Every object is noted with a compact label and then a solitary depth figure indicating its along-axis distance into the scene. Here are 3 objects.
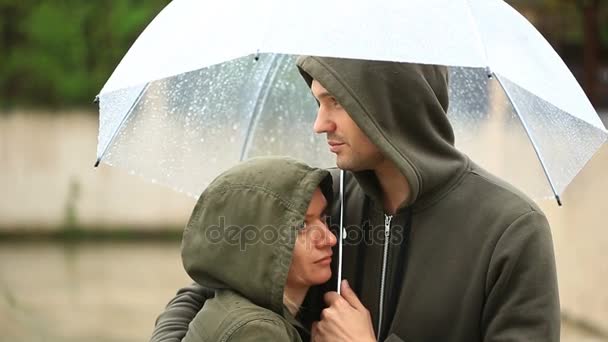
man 4.55
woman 4.55
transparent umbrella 4.27
